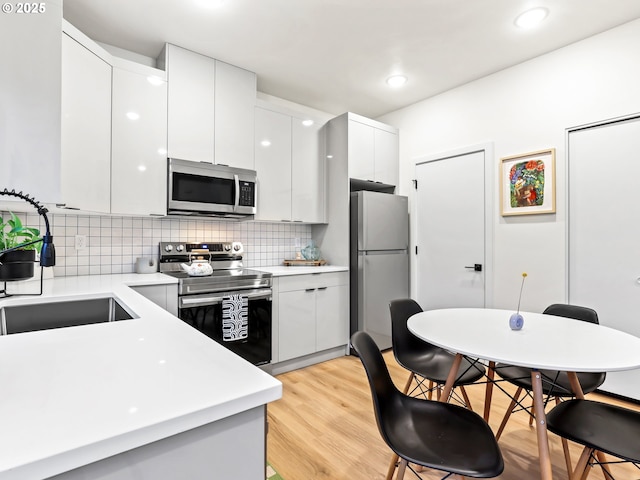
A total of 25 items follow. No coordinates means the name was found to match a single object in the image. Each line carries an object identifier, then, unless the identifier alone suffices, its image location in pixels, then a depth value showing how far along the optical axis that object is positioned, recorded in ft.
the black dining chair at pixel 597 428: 3.96
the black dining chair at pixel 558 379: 5.55
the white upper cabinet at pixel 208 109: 9.04
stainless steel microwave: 8.99
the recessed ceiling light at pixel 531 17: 7.60
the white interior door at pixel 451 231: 10.68
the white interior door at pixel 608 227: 7.91
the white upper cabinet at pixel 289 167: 10.74
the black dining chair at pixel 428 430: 3.66
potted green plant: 5.19
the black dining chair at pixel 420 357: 5.91
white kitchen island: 1.62
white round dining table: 4.14
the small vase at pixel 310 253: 12.40
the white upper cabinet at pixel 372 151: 11.71
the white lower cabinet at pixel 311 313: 10.07
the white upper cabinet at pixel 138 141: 8.20
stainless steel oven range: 8.32
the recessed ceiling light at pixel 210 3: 7.22
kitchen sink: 5.28
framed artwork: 9.20
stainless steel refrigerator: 11.37
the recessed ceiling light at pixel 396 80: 10.74
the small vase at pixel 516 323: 5.48
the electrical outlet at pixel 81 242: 8.60
